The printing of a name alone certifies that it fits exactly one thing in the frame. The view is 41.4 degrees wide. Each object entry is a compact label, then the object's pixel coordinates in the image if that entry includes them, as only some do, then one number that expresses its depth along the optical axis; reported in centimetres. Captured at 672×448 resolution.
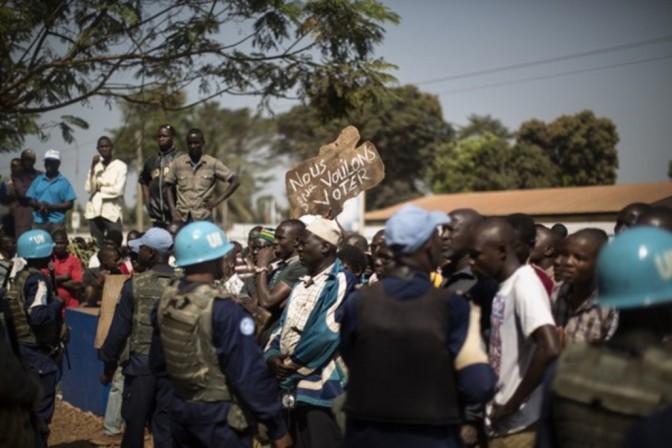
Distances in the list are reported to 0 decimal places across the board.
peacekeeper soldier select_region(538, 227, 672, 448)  284
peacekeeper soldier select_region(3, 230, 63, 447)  729
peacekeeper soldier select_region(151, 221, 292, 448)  501
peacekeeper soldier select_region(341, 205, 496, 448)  379
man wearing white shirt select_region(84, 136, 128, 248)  1291
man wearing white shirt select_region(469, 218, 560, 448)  422
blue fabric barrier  1090
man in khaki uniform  1029
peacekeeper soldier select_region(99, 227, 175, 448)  702
